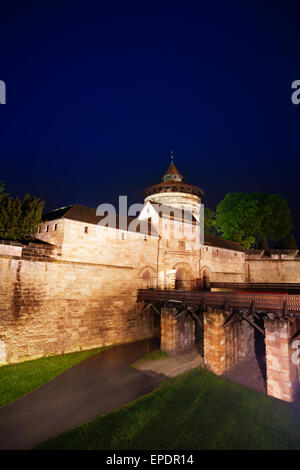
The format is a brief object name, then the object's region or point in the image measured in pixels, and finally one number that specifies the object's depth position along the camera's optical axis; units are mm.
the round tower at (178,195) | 31281
